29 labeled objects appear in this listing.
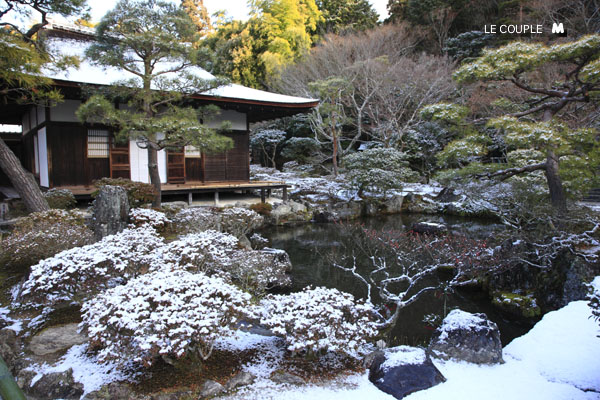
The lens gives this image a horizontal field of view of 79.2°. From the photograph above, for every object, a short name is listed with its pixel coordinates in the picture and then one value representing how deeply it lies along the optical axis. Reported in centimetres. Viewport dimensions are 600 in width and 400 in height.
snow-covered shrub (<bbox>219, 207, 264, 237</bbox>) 821
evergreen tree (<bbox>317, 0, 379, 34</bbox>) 2636
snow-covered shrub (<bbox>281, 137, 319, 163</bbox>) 2278
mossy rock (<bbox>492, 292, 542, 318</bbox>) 546
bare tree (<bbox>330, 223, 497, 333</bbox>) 524
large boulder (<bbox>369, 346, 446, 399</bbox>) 313
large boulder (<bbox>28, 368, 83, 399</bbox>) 304
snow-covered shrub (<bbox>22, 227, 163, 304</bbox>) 400
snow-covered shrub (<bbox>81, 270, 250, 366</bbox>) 297
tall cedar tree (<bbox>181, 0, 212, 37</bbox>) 3455
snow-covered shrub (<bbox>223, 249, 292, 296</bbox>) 542
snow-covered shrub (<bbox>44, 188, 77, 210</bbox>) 860
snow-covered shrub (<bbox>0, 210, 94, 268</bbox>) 539
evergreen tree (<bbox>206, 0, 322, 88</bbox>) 2398
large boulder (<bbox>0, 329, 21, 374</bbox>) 341
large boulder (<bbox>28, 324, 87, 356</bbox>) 366
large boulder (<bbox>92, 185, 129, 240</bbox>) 644
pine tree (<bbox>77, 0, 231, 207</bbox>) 815
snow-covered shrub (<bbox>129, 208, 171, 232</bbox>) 714
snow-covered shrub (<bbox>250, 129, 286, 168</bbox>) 2258
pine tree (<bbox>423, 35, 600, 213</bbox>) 611
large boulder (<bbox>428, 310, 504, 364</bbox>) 359
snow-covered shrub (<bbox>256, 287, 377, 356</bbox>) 336
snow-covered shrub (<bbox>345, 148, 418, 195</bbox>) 1409
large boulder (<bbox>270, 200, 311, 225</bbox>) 1209
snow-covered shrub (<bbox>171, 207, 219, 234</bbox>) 744
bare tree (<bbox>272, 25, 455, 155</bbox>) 1850
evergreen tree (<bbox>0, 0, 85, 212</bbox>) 629
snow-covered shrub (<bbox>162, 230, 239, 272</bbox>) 468
